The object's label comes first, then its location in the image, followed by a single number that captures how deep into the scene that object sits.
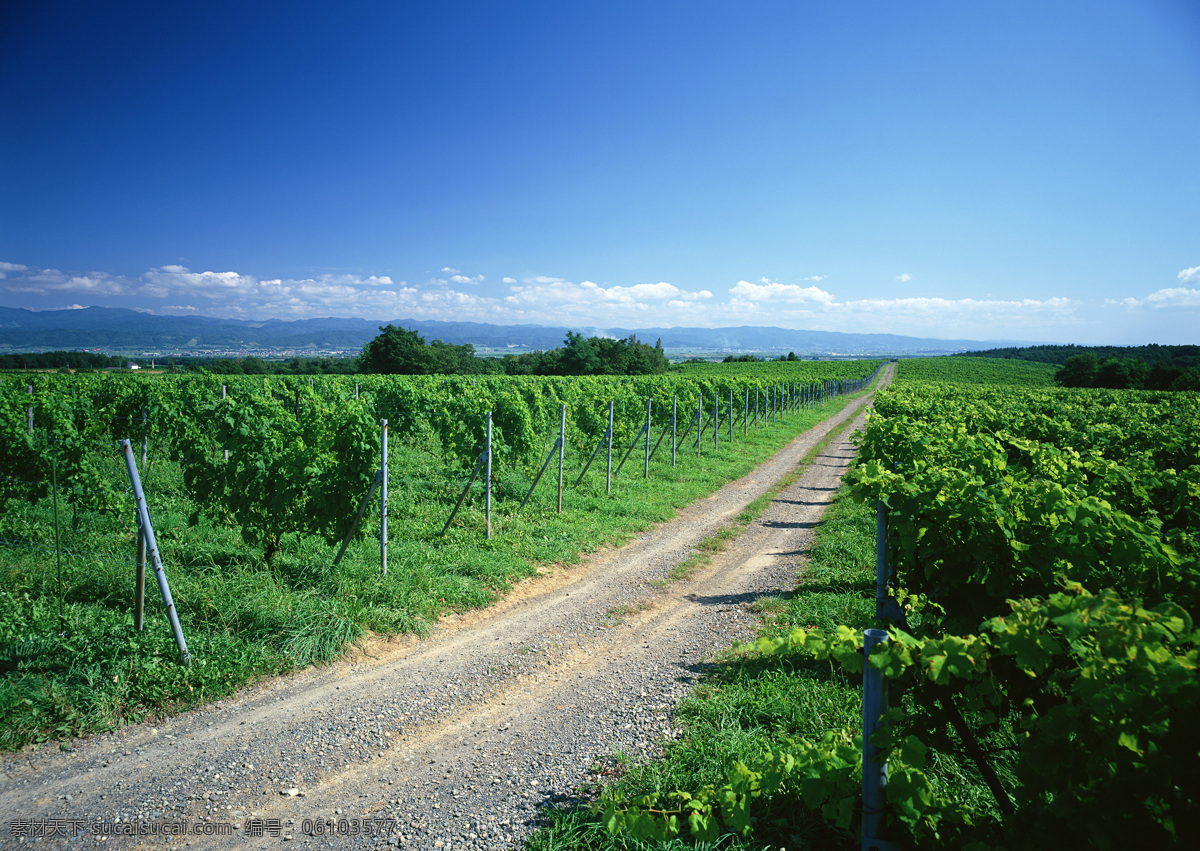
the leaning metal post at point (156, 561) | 4.69
